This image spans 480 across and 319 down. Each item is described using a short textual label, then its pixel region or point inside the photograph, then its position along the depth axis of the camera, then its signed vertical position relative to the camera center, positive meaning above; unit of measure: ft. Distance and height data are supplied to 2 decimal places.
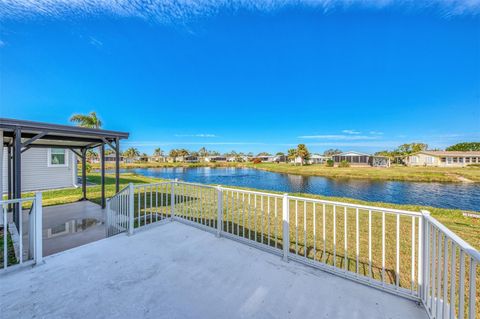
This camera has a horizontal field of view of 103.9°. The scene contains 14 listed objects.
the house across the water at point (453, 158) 94.90 -0.73
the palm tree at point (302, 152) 130.58 +3.94
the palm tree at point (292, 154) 144.83 +2.97
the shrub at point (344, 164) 108.36 -3.83
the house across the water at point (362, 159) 116.53 -1.19
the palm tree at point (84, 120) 49.25 +10.43
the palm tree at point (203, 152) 231.91 +7.81
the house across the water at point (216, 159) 217.77 -0.87
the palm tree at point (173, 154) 205.87 +4.91
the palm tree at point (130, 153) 197.06 +6.18
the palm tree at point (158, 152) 215.92 +7.57
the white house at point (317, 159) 160.37 -1.26
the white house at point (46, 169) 28.57 -1.61
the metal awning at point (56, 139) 11.62 +1.84
